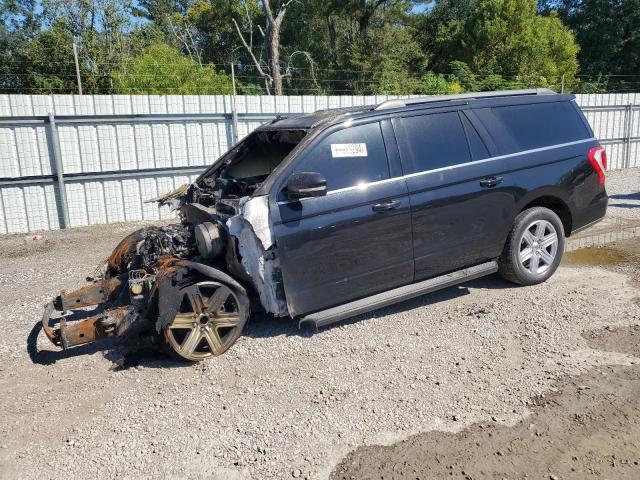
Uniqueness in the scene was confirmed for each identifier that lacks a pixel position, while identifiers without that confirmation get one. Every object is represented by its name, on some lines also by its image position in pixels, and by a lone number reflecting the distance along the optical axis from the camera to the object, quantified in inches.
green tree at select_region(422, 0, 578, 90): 1078.4
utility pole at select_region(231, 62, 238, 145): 440.8
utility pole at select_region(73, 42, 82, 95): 443.2
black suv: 174.1
